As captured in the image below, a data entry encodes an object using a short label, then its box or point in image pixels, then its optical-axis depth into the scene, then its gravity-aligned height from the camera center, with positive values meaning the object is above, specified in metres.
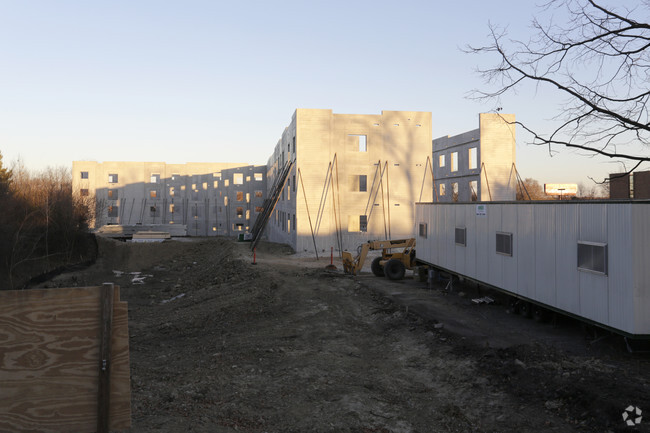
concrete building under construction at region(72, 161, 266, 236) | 73.69 +3.90
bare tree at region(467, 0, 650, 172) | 7.89 +2.04
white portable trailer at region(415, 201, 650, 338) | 10.45 -1.15
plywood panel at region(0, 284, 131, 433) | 3.68 -1.15
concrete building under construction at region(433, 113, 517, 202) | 39.28 +4.77
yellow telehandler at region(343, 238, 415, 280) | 24.58 -2.45
